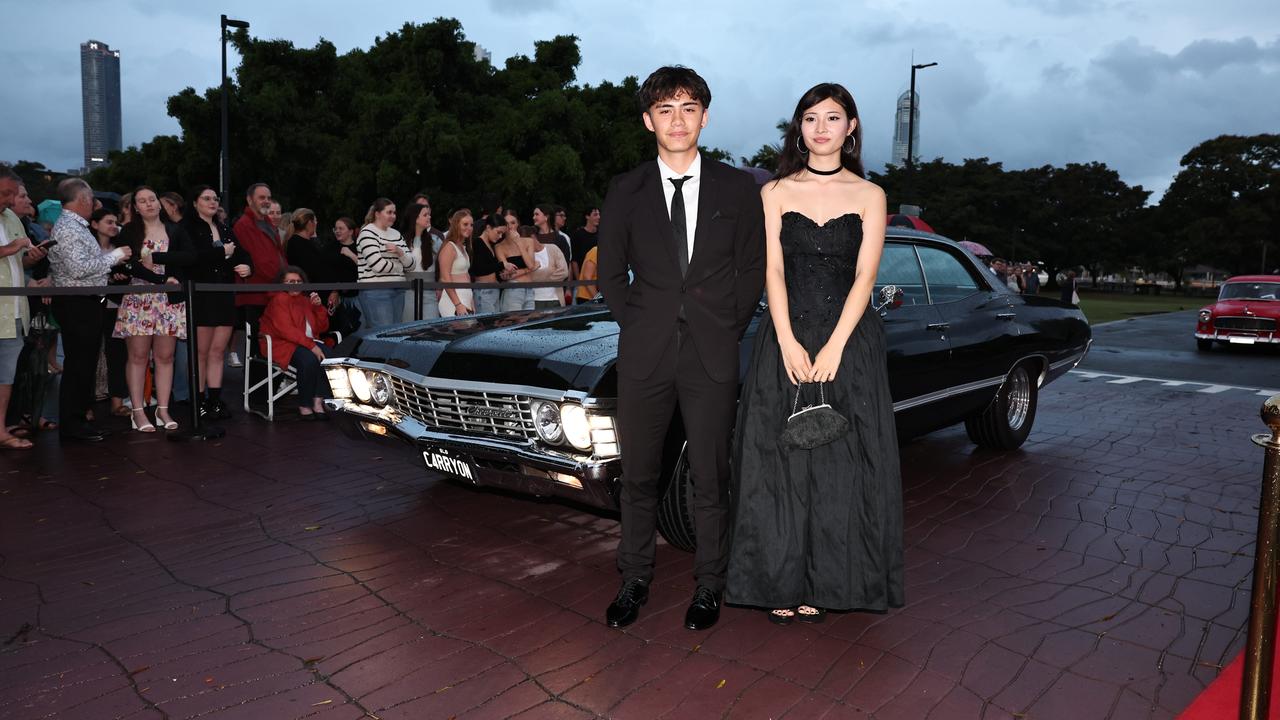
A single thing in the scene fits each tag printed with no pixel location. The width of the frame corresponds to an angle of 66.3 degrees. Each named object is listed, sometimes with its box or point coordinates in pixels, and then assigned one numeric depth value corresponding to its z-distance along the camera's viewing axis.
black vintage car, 3.91
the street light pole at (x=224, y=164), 22.68
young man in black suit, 3.43
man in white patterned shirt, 6.74
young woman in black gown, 3.49
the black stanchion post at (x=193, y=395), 6.87
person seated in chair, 7.64
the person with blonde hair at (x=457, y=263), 8.60
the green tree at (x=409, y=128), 28.48
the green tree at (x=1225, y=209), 61.41
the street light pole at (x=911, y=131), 29.14
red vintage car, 17.06
